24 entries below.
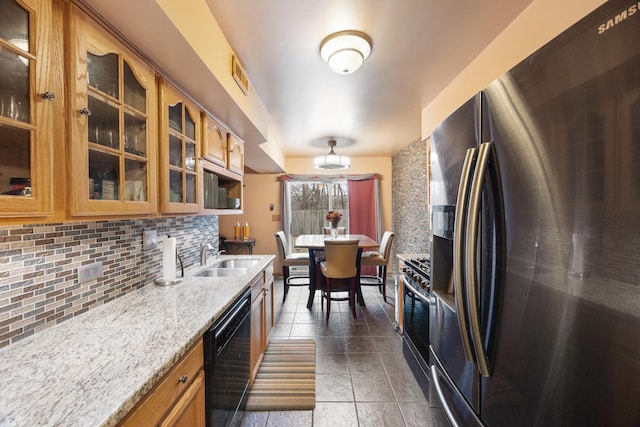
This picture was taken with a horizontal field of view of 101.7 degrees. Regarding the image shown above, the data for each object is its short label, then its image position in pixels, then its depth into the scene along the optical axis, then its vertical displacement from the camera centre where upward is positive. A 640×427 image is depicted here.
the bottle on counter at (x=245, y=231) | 4.94 -0.40
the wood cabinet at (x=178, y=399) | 0.75 -0.63
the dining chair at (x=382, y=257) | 3.81 -0.70
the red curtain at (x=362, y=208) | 5.30 +0.05
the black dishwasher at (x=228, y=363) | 1.15 -0.79
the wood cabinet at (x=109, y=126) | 0.90 +0.35
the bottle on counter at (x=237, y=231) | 4.94 -0.39
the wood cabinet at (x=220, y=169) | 1.94 +0.36
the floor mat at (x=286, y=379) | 1.82 -1.34
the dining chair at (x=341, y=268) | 3.06 -0.70
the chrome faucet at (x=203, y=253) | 2.19 -0.36
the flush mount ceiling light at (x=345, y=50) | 1.60 +1.03
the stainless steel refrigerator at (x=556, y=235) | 0.46 -0.06
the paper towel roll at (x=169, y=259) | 1.64 -0.30
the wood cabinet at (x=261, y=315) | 1.91 -0.87
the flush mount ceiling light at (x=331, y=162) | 3.76 +0.71
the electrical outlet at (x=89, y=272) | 1.19 -0.29
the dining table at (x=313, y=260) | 3.41 -0.67
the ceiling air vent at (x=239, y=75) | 1.74 +0.97
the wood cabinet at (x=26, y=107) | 0.72 +0.31
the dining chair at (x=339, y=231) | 4.64 -0.38
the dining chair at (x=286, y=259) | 3.85 -0.73
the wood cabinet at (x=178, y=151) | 1.38 +0.36
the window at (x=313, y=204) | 5.48 +0.14
